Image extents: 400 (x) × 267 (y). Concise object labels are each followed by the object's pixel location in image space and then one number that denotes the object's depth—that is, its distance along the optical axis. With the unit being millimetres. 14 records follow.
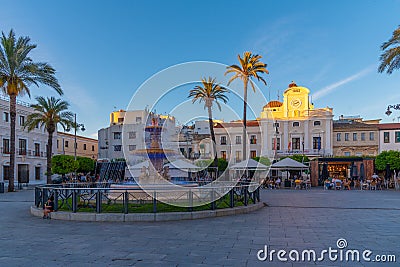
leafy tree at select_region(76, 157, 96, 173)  40788
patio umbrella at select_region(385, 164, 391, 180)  31594
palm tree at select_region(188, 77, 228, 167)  33078
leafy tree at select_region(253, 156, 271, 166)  36406
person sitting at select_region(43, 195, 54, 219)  11242
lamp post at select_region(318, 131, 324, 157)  48522
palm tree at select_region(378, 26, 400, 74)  21312
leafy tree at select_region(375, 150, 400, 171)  30828
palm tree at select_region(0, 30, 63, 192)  25672
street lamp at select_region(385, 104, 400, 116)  18802
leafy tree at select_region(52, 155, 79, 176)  35031
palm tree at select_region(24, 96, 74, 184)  33131
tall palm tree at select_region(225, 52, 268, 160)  34781
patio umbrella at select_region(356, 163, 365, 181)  32250
